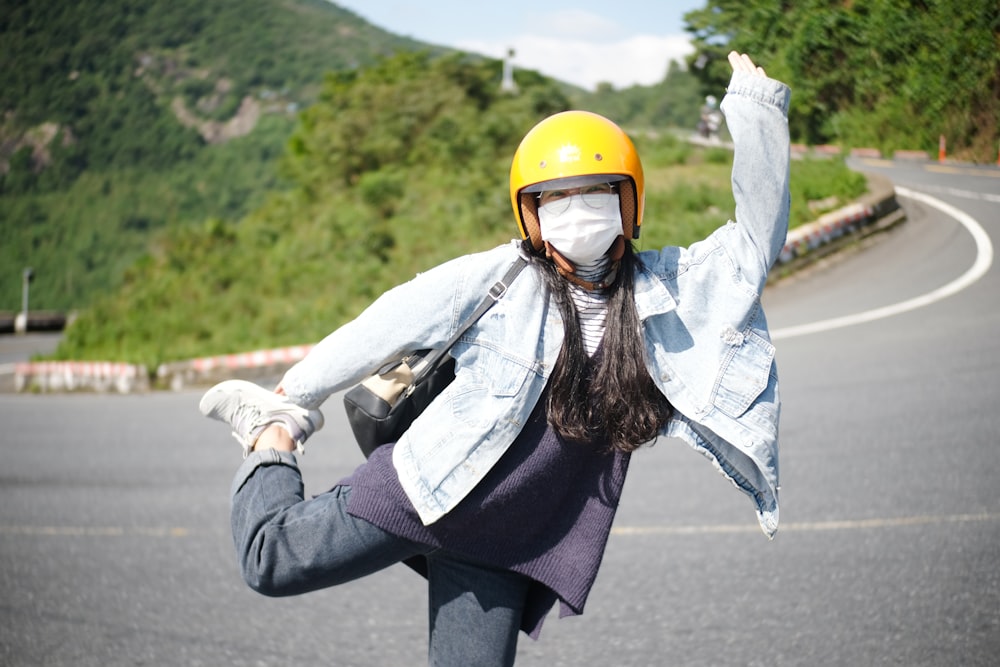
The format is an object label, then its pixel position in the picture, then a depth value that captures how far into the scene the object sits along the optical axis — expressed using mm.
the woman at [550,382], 2221
